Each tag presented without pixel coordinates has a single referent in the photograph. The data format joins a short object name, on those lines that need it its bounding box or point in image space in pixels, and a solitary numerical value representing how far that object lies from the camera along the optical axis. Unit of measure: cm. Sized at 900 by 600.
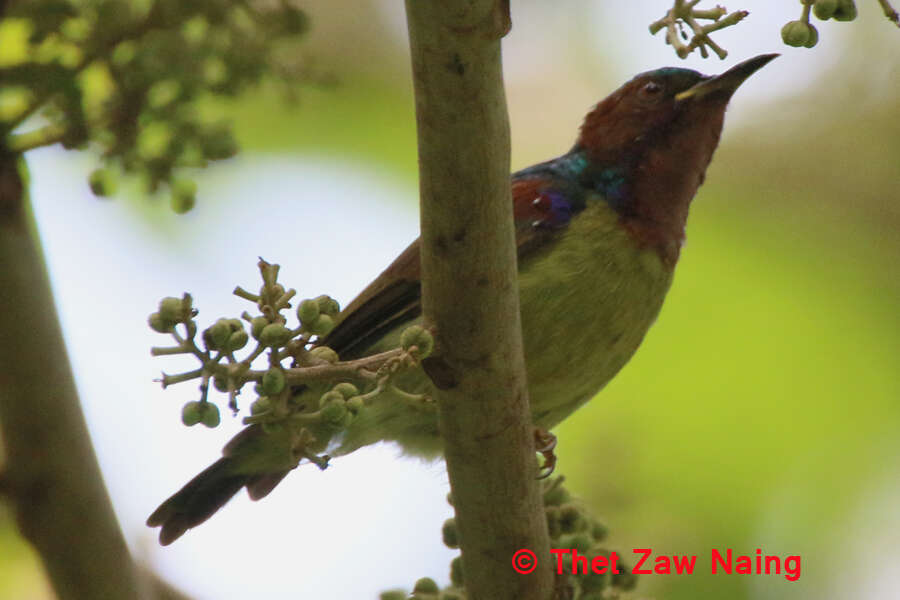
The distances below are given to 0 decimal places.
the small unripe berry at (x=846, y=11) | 244
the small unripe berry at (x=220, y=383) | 244
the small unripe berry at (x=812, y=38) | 244
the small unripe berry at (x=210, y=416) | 244
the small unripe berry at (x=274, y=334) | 244
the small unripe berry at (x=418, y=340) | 245
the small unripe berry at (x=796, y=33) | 244
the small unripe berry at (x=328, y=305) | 245
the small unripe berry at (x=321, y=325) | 245
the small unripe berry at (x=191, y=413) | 244
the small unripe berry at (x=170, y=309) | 244
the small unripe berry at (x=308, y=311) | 245
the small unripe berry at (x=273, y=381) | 244
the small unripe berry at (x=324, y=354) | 245
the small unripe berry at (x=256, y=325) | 244
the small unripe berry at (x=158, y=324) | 244
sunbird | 257
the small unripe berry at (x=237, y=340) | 244
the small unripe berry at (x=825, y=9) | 243
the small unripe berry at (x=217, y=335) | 244
